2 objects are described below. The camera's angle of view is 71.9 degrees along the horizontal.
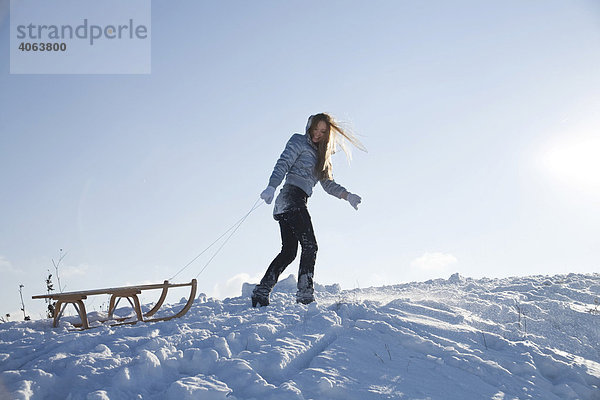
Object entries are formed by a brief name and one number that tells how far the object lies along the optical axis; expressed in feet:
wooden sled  14.19
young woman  15.90
